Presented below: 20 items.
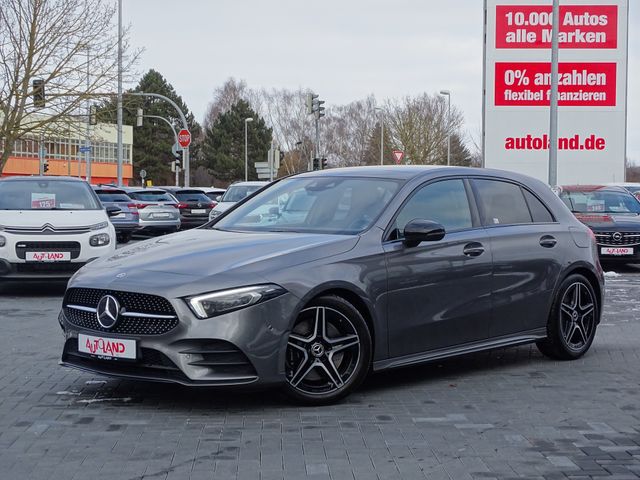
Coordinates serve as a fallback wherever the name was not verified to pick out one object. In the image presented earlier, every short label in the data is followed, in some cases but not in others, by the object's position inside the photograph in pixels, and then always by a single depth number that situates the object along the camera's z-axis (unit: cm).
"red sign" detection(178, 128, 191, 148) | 4284
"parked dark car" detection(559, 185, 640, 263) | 1727
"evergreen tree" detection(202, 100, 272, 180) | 10156
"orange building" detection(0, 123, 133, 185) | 9300
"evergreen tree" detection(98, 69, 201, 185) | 10112
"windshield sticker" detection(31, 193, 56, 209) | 1389
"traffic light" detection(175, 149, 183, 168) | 4614
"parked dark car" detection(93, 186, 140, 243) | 2766
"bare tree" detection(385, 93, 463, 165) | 6800
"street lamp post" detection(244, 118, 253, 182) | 9500
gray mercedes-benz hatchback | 620
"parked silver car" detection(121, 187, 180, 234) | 3173
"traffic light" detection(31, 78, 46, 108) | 3216
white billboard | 3262
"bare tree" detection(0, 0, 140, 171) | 3275
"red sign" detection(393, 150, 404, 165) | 3538
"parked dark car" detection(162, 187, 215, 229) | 3600
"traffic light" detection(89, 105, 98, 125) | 3359
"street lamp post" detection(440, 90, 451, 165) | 6389
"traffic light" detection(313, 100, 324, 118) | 3666
